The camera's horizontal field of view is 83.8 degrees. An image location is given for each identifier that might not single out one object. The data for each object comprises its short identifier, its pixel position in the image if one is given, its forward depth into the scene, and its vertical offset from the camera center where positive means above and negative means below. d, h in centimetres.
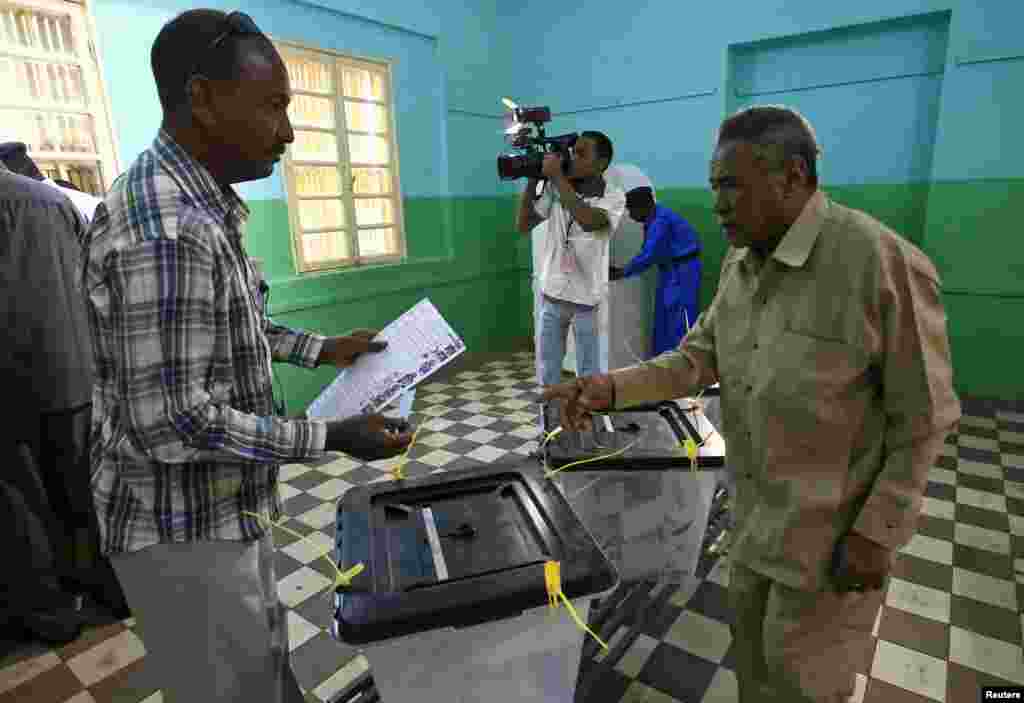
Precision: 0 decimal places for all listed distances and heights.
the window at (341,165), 357 +44
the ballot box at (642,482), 150 -72
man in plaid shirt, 82 -22
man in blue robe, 359 -25
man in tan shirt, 94 -30
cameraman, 287 -9
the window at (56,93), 253 +67
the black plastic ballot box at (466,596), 88 -56
